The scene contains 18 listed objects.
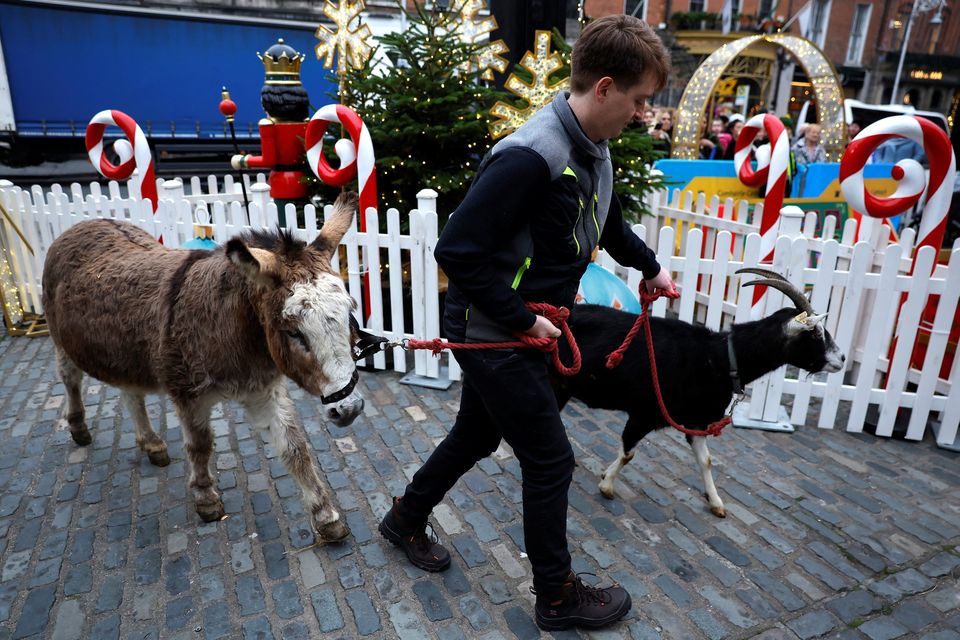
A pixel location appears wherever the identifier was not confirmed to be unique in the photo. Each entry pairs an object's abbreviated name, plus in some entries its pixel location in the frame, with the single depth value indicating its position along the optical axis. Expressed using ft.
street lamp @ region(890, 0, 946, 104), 86.94
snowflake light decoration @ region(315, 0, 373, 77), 21.56
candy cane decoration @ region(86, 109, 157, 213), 18.72
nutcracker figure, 18.86
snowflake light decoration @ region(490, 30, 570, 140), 17.57
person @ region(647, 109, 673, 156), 33.09
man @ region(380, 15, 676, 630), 6.53
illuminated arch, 27.58
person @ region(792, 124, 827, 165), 29.40
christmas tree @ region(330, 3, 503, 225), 17.29
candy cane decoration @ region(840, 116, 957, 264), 13.66
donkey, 7.83
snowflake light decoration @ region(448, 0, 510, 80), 18.95
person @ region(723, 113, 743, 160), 33.91
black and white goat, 10.64
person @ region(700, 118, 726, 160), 34.16
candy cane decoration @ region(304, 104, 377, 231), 15.87
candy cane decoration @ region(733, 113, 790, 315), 15.17
